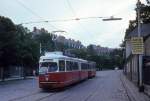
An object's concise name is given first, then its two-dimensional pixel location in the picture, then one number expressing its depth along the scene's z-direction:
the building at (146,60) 12.89
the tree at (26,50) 24.66
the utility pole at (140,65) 12.87
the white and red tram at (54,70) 13.07
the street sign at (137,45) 12.85
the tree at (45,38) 39.17
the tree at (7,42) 20.64
